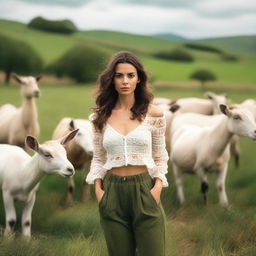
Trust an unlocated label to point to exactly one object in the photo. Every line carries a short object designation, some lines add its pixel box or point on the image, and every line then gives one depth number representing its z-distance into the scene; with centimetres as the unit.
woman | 344
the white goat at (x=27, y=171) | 546
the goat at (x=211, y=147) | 747
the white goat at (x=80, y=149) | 741
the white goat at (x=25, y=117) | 916
